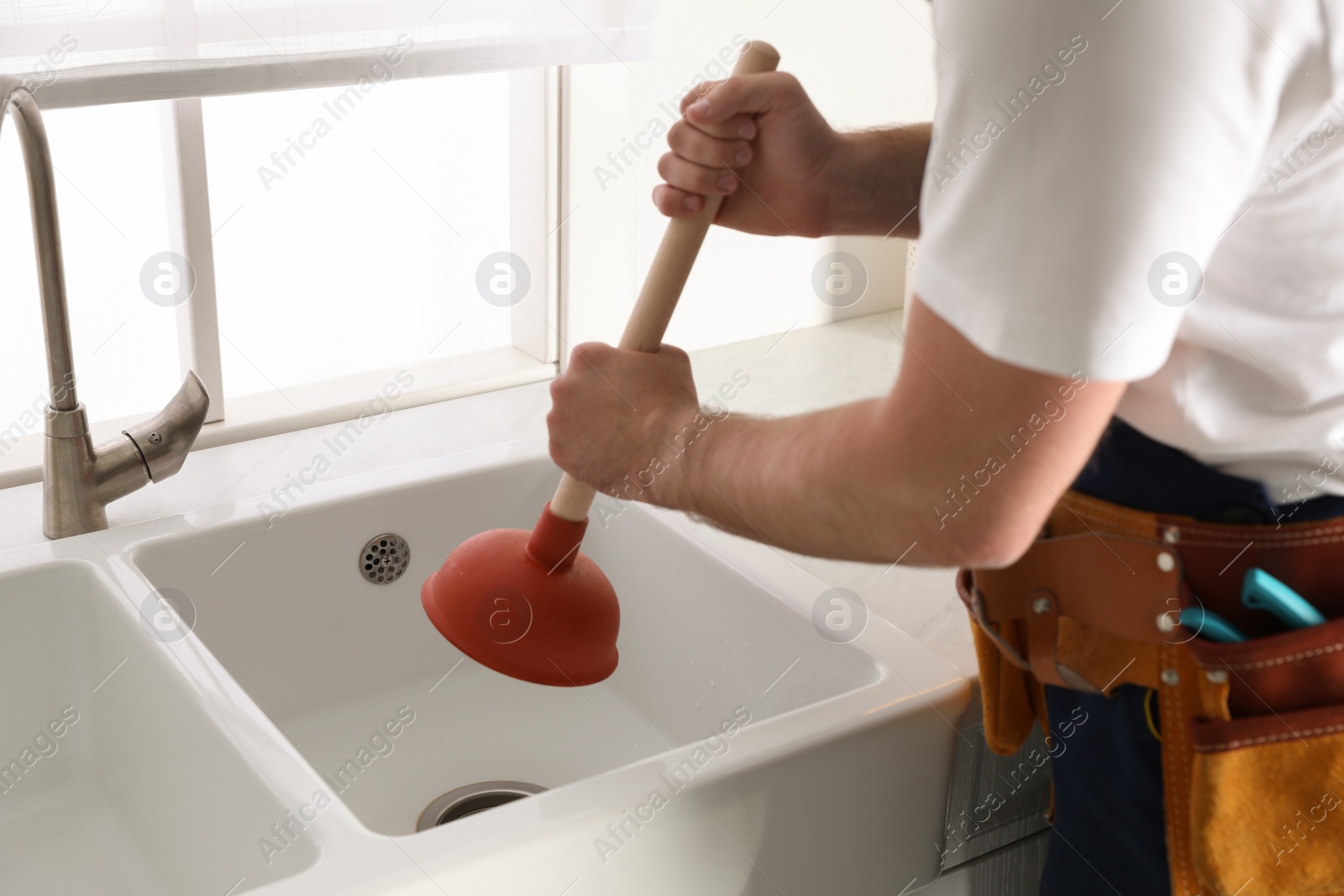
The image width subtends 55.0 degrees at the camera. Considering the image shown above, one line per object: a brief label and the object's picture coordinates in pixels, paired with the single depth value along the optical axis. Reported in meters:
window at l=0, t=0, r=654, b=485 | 1.06
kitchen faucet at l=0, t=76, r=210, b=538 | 0.93
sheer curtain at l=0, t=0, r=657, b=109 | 0.98
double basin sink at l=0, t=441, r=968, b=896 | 0.73
